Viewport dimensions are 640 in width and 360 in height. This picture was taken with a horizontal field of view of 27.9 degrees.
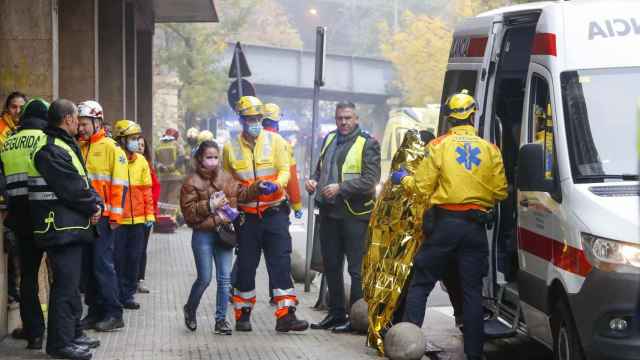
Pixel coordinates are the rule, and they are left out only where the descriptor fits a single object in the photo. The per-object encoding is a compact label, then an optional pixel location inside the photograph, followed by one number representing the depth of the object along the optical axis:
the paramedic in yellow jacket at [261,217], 11.23
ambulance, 7.59
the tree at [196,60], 43.84
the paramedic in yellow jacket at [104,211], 11.21
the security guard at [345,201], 11.29
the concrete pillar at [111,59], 20.31
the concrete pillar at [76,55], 16.81
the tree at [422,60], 64.69
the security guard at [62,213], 9.38
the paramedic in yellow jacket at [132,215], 12.76
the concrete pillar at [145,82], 26.91
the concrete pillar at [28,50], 12.45
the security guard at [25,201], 9.64
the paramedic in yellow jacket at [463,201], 9.29
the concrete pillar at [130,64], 23.05
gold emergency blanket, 10.05
